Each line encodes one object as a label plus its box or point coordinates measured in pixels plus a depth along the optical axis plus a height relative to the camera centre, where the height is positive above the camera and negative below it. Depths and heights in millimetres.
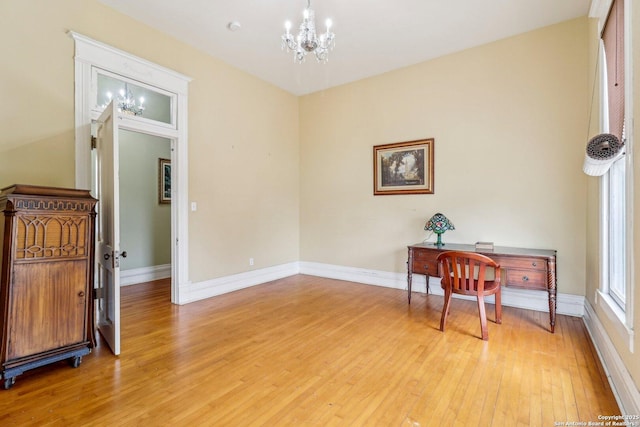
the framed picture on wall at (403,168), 4480 +676
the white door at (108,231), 2609 -167
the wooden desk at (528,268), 3078 -593
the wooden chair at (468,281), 2924 -701
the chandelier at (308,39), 2781 +1634
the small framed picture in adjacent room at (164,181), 5590 +593
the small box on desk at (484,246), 3526 -413
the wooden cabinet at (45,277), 2150 -481
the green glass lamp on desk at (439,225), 3959 -173
